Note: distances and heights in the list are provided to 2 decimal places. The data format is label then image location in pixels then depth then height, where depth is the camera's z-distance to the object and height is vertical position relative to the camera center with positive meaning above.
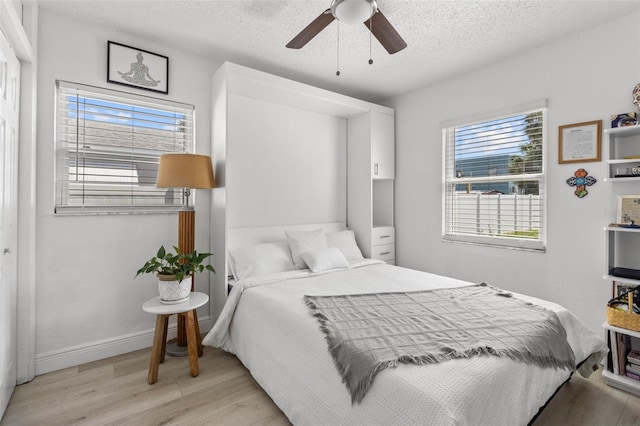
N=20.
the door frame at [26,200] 2.14 +0.09
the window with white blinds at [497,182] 2.87 +0.32
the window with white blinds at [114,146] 2.43 +0.56
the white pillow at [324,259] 2.97 -0.43
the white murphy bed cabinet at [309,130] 2.85 +0.70
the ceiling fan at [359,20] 1.79 +1.16
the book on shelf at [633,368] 2.12 -1.02
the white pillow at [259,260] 2.80 -0.42
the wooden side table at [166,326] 2.17 -0.81
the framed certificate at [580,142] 2.45 +0.58
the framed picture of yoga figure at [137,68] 2.56 +1.21
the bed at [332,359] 1.24 -0.69
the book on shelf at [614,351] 2.19 -0.94
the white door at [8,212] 1.79 +0.01
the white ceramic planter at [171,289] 2.25 -0.54
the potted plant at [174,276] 2.25 -0.44
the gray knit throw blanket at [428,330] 1.42 -0.60
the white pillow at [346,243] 3.51 -0.32
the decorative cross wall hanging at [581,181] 2.48 +0.26
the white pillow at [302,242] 3.10 -0.28
